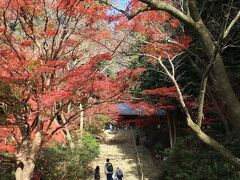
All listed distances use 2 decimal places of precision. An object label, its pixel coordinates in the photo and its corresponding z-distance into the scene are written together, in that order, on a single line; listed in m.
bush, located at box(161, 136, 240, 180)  11.84
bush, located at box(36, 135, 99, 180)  15.31
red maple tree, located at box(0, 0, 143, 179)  9.34
